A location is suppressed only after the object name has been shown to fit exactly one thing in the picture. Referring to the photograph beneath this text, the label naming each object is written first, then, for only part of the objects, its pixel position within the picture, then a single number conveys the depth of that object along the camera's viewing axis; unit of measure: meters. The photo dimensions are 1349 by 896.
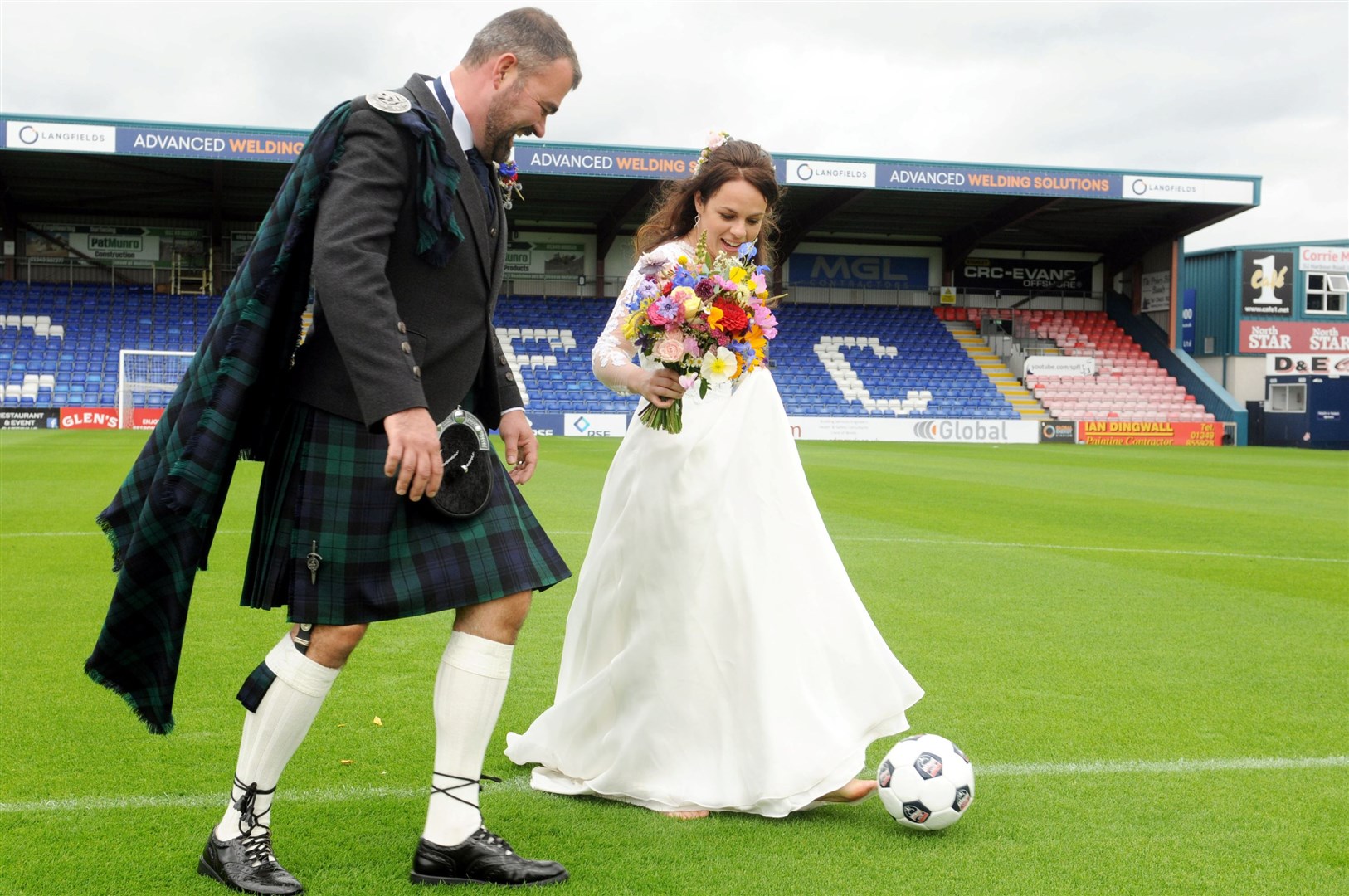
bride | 3.22
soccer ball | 3.02
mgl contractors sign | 39.66
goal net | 29.66
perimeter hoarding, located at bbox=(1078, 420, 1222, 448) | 33.56
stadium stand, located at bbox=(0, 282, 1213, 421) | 32.25
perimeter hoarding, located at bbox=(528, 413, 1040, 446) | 31.73
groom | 2.49
